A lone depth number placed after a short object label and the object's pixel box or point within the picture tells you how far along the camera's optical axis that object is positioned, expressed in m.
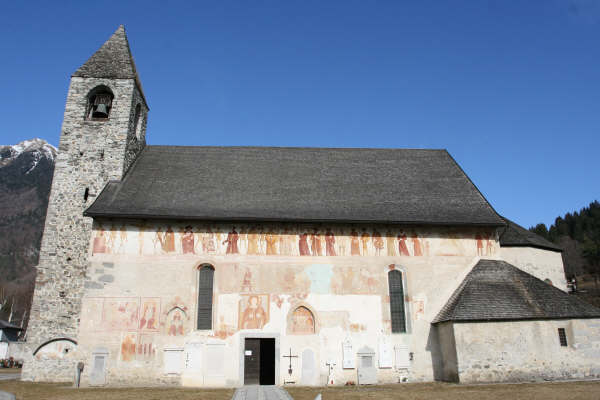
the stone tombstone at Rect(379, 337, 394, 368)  17.06
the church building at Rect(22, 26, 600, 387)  16.28
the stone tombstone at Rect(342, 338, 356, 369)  16.94
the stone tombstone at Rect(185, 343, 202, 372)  16.50
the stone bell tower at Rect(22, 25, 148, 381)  18.50
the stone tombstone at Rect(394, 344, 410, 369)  17.12
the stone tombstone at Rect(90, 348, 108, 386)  16.12
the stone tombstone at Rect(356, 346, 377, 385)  16.83
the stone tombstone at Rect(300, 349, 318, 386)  16.71
